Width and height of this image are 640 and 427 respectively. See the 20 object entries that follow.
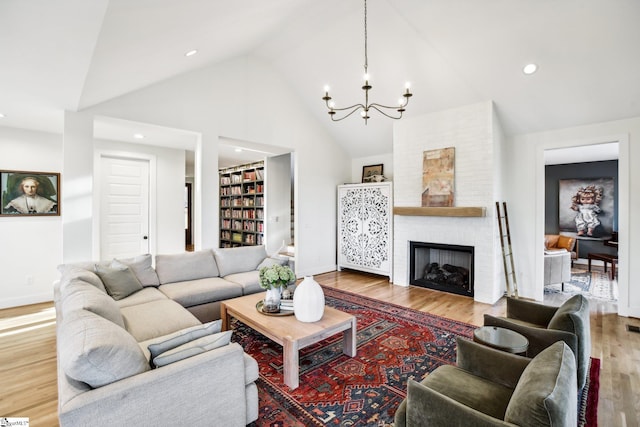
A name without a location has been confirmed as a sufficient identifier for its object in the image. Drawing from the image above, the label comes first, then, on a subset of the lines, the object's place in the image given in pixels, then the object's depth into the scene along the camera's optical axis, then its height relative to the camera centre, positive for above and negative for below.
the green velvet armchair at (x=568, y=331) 2.00 -0.83
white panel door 4.90 +0.07
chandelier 3.65 +1.83
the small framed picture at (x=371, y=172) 6.17 +0.85
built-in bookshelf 6.89 +0.17
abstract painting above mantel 4.61 +0.55
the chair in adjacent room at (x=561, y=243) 6.24 -0.66
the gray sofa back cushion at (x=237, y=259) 4.11 -0.66
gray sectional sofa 1.32 -0.80
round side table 1.94 -0.87
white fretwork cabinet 5.62 -0.29
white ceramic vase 2.52 -0.76
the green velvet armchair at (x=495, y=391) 1.11 -0.83
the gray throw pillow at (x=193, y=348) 1.57 -0.76
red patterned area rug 1.98 -1.31
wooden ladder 4.33 -0.61
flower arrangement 2.73 -0.59
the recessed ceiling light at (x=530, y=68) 3.62 +1.75
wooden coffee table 2.25 -0.95
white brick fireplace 4.29 +0.49
